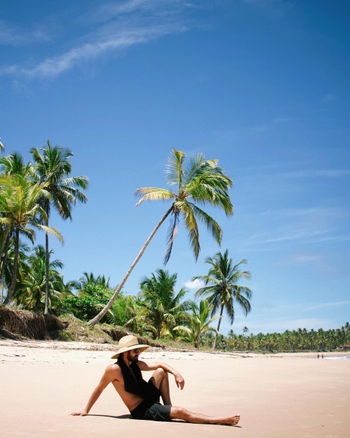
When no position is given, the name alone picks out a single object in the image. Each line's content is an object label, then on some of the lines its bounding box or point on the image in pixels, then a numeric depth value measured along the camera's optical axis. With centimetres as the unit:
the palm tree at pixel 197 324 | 3194
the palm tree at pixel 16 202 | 1898
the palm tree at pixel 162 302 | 3102
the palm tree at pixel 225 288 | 3744
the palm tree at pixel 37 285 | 3156
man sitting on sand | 379
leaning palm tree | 2066
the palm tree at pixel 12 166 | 2323
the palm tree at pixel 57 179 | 2645
